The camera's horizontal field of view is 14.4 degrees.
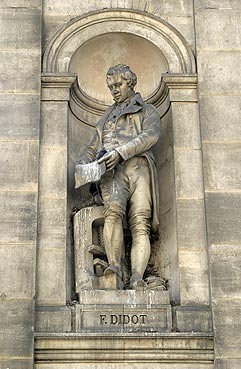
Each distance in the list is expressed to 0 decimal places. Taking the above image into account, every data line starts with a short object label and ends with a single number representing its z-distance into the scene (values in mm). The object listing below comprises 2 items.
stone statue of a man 14891
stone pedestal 14052
